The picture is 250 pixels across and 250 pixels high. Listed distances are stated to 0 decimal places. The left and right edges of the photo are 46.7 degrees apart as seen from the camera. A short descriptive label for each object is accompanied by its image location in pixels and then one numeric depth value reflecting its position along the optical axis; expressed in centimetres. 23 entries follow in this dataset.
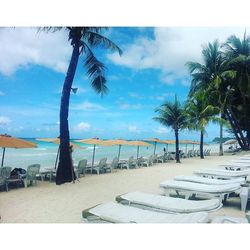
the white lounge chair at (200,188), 429
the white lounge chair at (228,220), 305
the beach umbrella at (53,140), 850
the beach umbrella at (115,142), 989
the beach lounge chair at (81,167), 755
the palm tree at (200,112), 1270
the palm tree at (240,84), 1380
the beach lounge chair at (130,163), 964
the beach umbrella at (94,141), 945
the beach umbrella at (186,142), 1560
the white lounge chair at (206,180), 491
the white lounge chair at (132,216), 319
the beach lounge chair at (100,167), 841
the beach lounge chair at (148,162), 1043
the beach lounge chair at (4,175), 582
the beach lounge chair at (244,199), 419
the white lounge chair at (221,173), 580
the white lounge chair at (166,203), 361
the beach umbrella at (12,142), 609
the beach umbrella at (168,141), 1429
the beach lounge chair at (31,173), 628
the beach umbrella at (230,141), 2019
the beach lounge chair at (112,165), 888
